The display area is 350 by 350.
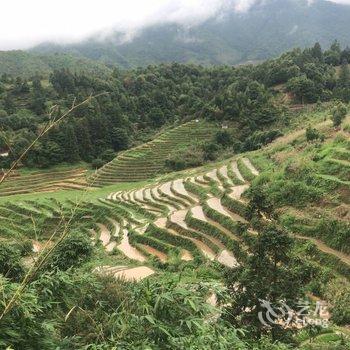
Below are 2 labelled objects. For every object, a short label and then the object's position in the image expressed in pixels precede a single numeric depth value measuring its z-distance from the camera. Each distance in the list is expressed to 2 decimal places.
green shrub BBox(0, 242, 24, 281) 12.10
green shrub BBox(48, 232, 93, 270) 12.59
